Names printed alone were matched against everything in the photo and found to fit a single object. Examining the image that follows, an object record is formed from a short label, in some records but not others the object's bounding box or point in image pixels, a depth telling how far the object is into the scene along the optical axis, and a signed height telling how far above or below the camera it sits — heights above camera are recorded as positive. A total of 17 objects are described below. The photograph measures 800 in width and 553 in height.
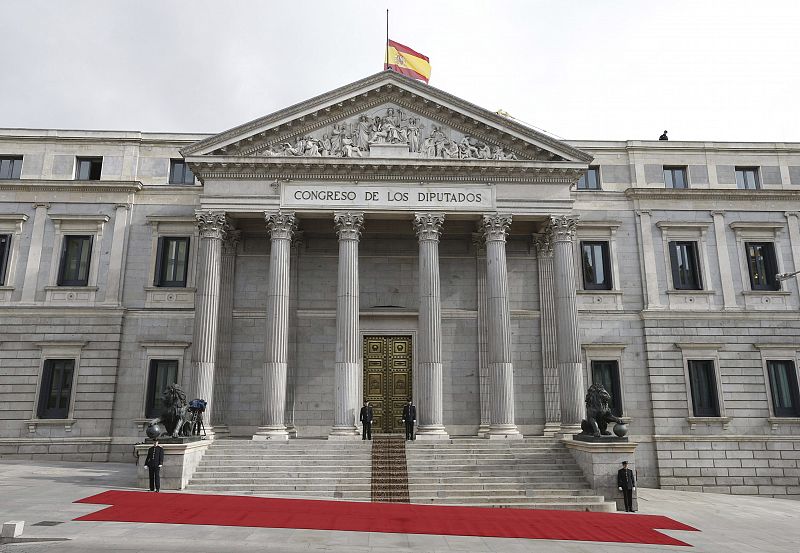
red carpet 15.36 -3.28
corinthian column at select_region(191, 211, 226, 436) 25.39 +4.10
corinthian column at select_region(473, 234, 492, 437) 29.42 +3.13
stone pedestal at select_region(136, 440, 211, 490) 20.45 -2.31
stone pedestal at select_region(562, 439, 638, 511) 20.97 -2.30
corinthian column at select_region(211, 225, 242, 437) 28.59 +3.53
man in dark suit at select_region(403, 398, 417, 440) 25.52 -0.78
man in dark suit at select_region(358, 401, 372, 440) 25.28 -0.89
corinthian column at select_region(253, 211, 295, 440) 25.12 +3.21
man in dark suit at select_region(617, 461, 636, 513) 20.27 -2.89
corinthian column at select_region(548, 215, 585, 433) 25.75 +3.20
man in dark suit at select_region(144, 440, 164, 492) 19.75 -2.10
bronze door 29.31 +1.10
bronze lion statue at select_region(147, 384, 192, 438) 21.75 -0.45
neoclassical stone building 27.27 +6.06
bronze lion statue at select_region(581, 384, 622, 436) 22.22 -0.48
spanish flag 31.55 +18.11
